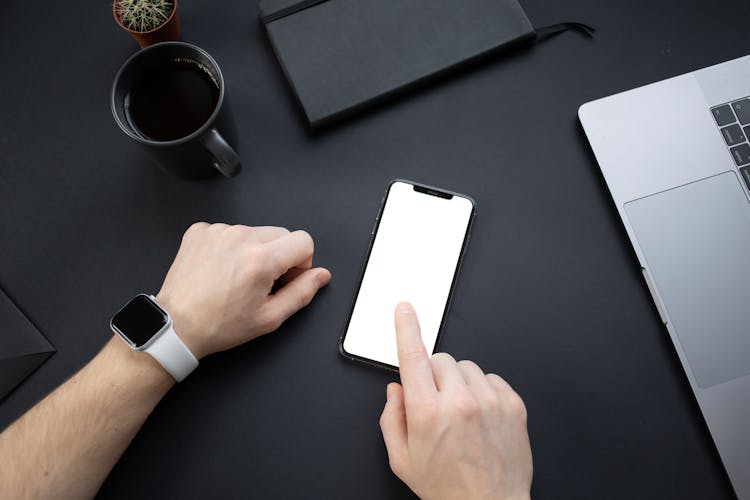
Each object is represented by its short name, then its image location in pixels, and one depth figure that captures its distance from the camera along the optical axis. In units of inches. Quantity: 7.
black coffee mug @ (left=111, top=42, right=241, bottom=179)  24.2
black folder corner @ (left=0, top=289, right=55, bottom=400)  26.3
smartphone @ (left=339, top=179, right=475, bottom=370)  26.9
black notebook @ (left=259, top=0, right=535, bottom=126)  28.3
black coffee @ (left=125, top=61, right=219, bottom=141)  24.8
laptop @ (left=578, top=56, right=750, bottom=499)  26.1
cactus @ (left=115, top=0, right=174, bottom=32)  26.7
